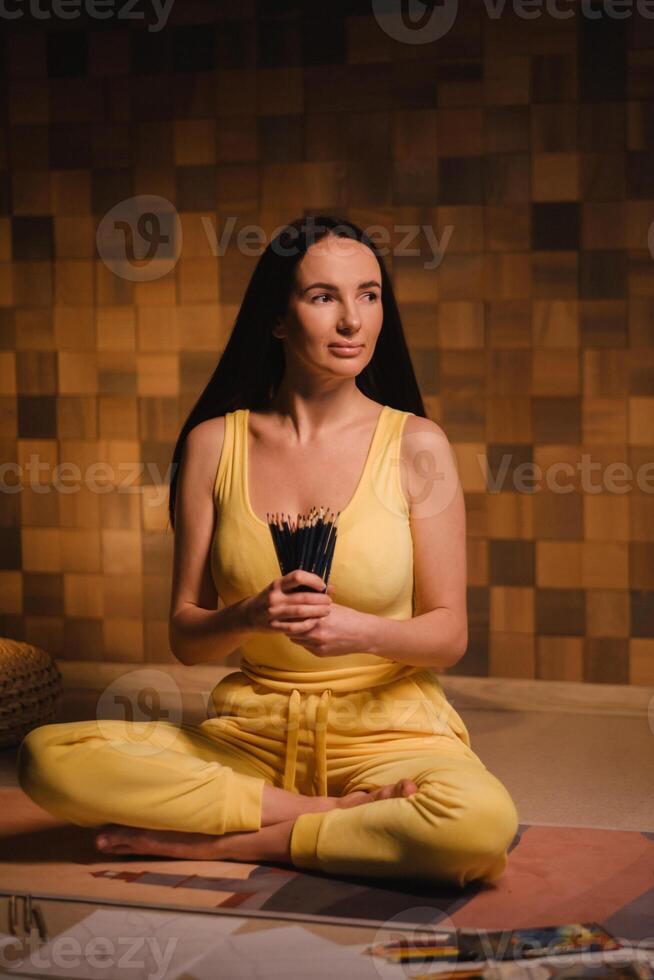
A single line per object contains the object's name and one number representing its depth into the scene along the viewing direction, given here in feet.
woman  7.11
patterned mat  6.73
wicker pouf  10.11
